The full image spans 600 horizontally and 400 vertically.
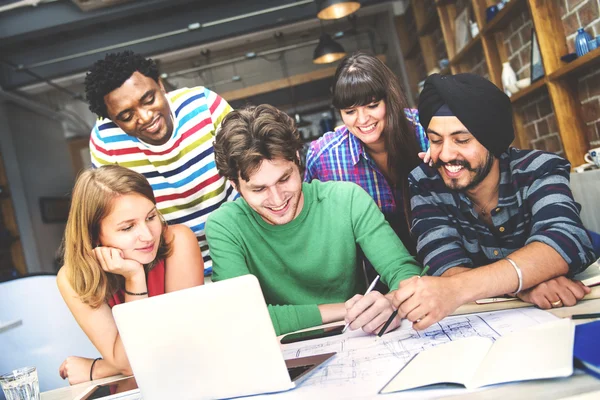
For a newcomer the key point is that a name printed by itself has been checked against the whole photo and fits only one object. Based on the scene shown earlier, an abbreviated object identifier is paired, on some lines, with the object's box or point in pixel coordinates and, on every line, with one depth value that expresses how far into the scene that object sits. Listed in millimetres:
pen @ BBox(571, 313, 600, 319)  1049
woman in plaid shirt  2260
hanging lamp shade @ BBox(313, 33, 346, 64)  5801
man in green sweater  1707
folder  796
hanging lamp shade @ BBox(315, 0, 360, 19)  4355
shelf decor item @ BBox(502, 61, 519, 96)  3473
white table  773
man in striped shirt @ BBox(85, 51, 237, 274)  2352
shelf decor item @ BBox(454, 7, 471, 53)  4203
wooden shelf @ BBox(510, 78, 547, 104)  3037
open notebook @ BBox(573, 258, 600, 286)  1345
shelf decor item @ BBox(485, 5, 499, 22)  3508
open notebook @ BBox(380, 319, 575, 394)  842
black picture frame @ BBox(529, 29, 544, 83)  3061
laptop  1032
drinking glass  1282
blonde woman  1734
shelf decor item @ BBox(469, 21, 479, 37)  3915
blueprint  999
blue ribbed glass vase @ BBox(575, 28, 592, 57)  2553
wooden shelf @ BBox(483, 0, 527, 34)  3113
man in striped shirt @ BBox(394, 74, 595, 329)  1349
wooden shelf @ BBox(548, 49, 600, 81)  2426
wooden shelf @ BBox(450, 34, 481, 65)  3914
